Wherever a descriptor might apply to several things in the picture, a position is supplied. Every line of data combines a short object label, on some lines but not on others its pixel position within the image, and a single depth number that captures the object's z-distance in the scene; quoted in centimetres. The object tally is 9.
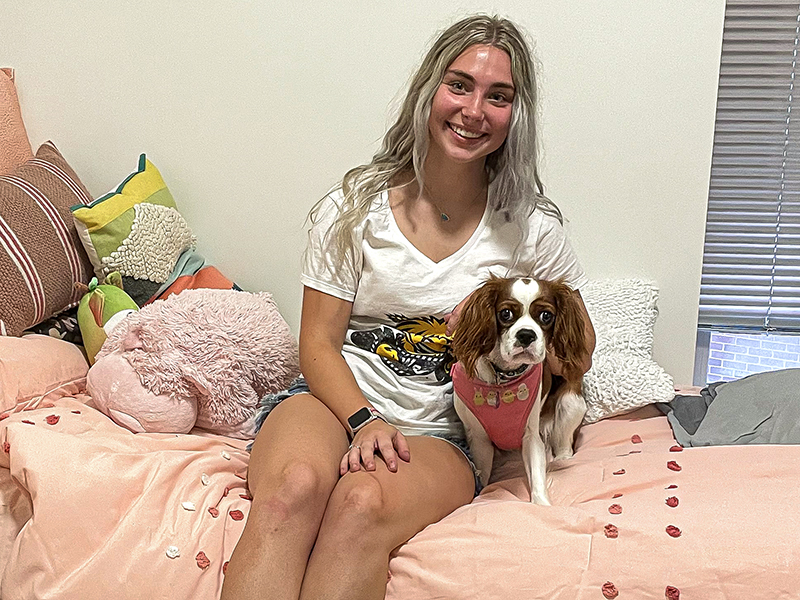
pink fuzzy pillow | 170
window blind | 225
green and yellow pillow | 198
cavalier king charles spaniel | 142
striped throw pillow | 181
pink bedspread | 128
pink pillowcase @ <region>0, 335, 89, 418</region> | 165
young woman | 147
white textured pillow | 190
